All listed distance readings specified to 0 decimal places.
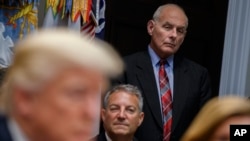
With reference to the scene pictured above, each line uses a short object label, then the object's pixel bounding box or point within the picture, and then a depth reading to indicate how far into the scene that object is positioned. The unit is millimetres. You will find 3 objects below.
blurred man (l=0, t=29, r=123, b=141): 2152
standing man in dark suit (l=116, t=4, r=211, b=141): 7092
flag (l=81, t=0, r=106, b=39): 7358
